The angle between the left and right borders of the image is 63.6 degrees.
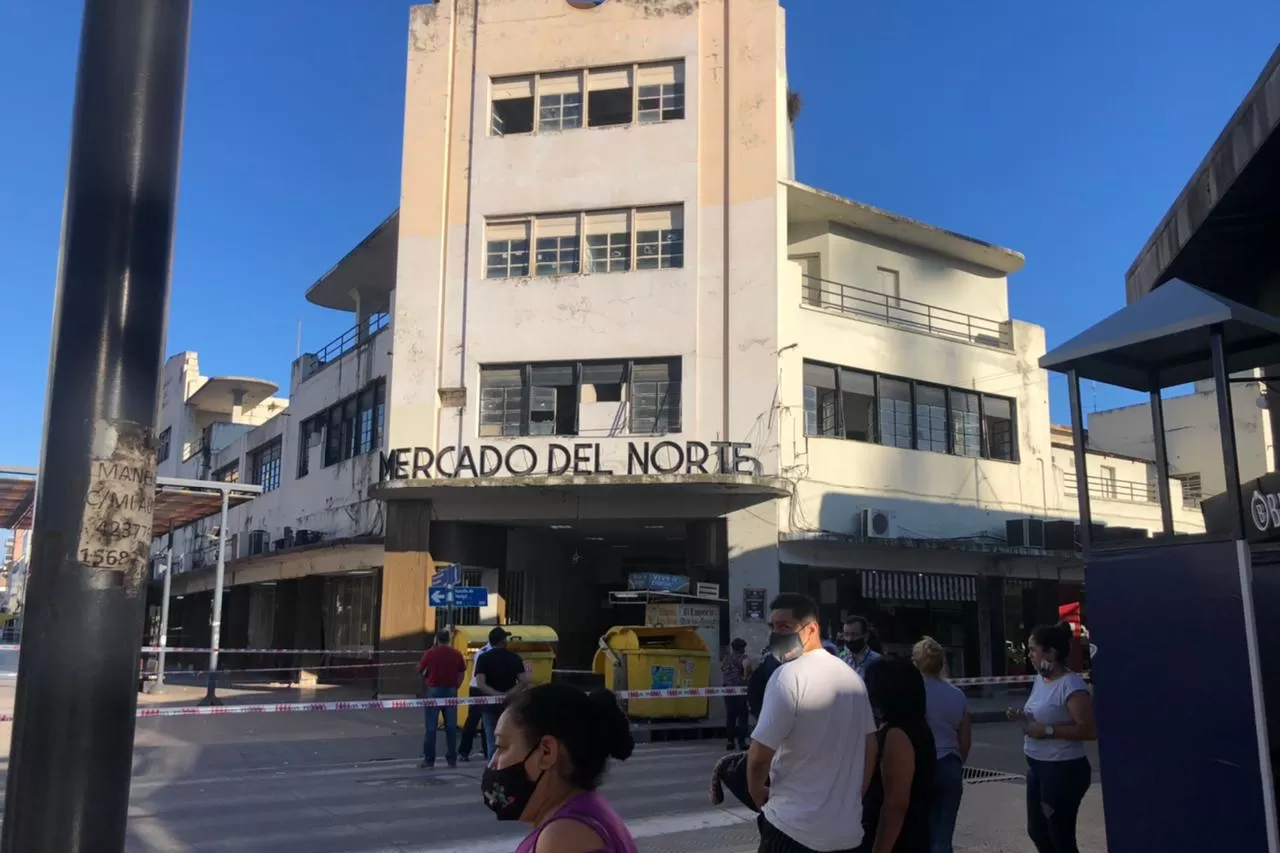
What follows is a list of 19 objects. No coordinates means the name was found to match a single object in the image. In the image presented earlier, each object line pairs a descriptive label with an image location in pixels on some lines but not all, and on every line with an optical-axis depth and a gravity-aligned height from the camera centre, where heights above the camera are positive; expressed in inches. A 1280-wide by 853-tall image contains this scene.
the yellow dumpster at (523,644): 653.9 -21.9
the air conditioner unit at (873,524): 817.5 +68.4
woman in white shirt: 228.8 -32.4
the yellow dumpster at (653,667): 663.8 -36.7
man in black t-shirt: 470.0 -28.6
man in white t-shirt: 160.7 -22.9
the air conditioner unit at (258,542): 1138.7 +73.1
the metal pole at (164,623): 896.0 -12.8
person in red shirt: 487.2 -35.5
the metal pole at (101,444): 107.6 +18.0
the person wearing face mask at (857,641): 370.0 -10.7
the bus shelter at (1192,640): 204.5 -5.7
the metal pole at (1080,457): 250.4 +38.3
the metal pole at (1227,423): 216.5 +41.2
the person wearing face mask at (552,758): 99.9 -14.3
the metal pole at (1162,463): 252.7 +37.4
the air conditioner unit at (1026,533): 872.9 +65.8
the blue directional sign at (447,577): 739.4 +23.0
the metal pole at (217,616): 761.0 -5.9
